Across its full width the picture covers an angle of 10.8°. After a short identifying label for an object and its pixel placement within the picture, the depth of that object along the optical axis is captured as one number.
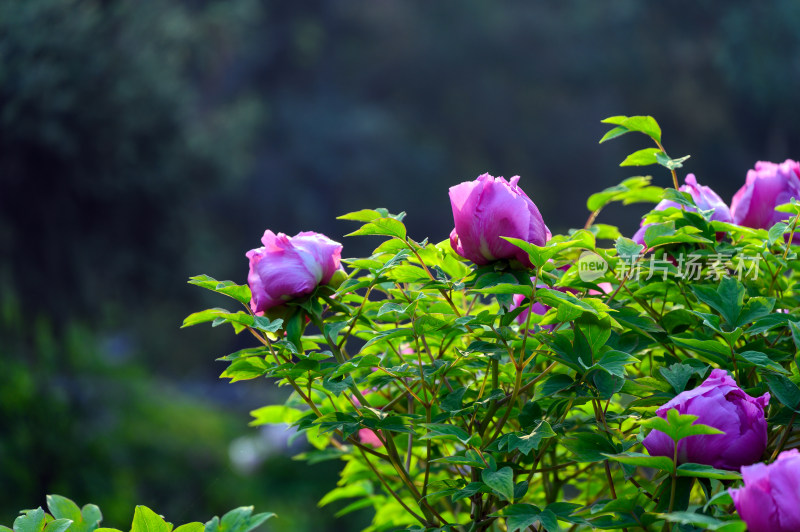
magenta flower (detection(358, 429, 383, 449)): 4.00
